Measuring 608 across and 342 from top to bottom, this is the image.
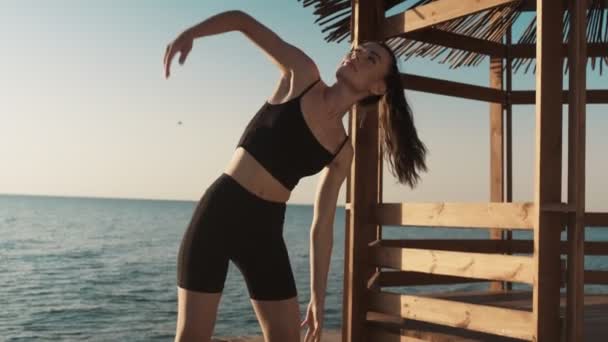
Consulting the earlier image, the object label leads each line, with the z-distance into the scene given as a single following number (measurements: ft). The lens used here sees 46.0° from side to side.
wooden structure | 13.87
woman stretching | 8.80
